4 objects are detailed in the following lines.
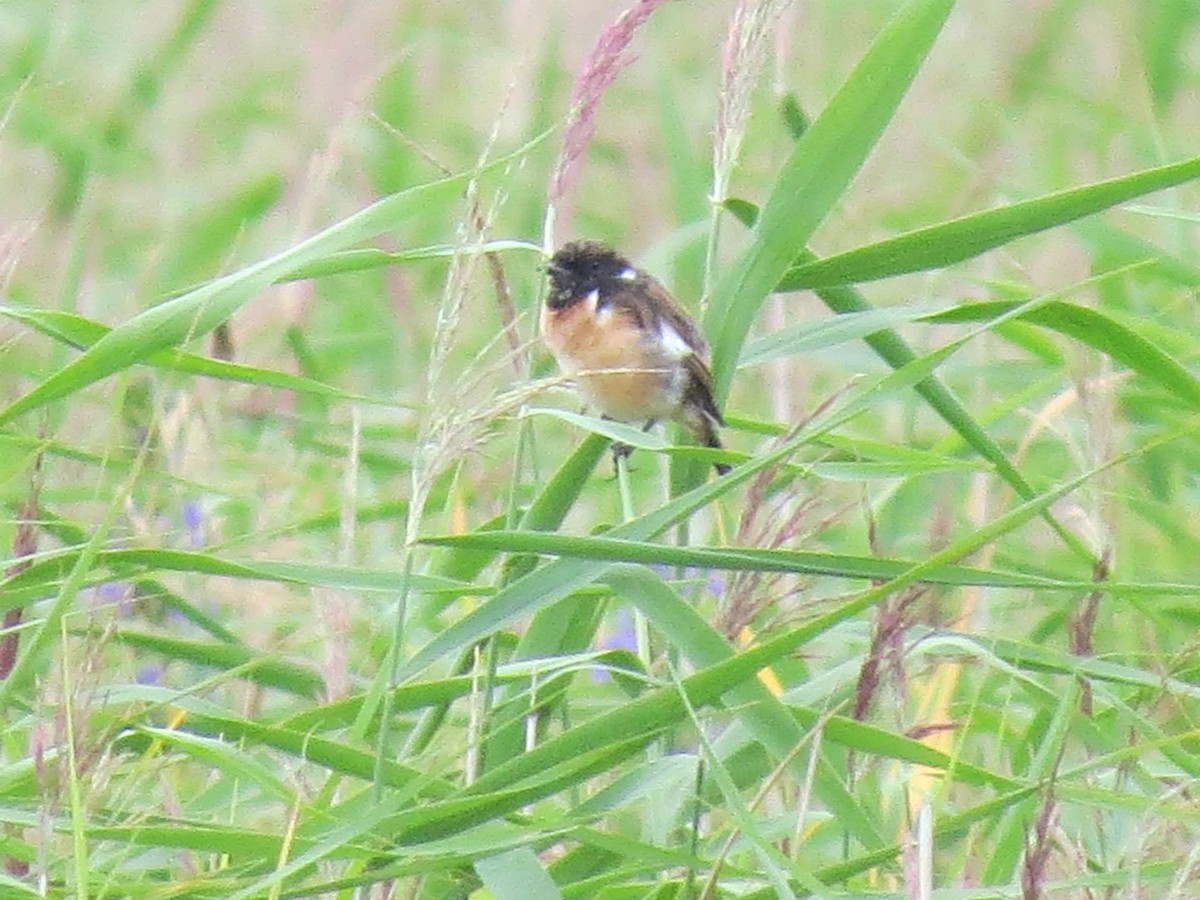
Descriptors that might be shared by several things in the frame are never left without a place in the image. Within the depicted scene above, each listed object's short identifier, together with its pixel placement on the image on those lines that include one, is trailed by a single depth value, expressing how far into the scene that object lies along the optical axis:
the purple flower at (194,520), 8.38
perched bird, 7.53
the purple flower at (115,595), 4.78
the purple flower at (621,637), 8.27
